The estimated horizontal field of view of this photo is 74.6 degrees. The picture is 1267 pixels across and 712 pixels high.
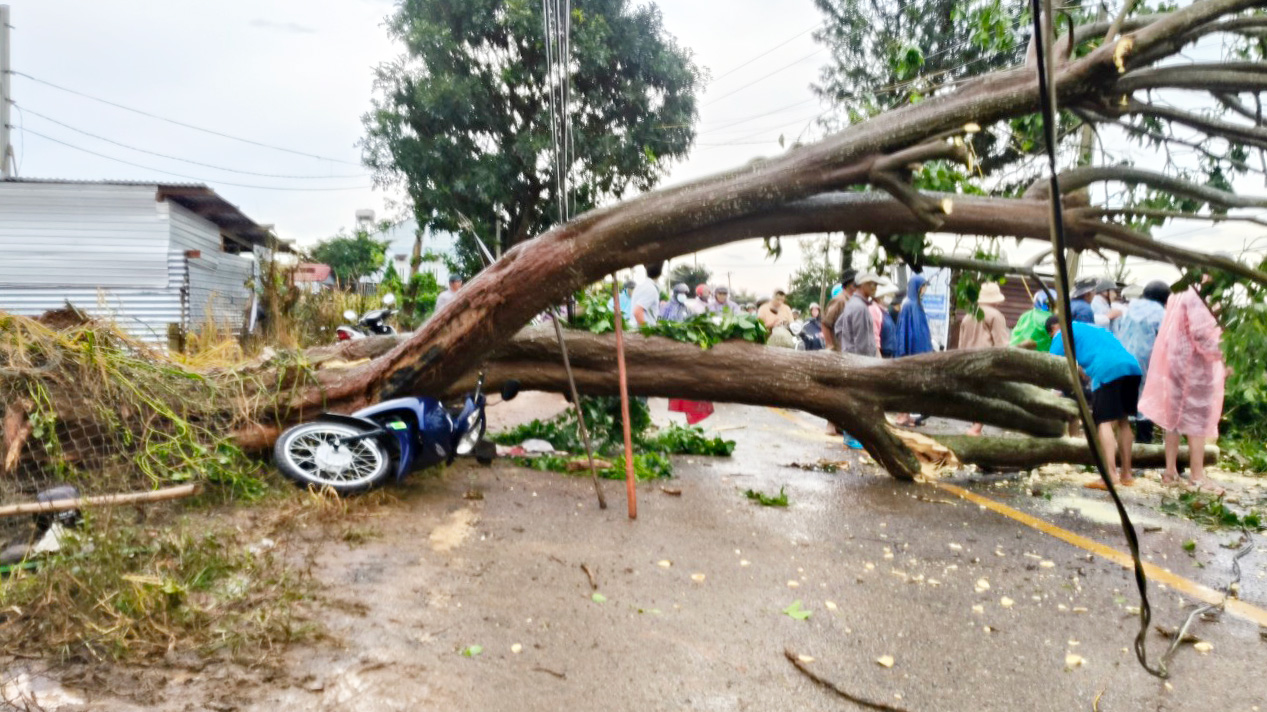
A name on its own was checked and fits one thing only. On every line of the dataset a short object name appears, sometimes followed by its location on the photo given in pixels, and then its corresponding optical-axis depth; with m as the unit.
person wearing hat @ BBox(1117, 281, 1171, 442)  8.84
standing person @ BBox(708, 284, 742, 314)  15.97
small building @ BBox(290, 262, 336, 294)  15.90
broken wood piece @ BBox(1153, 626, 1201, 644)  3.80
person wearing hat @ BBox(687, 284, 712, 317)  15.53
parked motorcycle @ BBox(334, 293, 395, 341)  8.91
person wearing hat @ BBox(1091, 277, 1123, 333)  10.05
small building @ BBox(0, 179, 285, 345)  17.33
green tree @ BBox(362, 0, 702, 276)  21.91
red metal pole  5.81
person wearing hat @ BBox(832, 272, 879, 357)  10.00
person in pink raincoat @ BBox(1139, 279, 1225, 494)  7.06
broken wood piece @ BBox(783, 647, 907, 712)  3.12
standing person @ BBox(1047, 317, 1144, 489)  7.30
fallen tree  5.21
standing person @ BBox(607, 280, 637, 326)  12.58
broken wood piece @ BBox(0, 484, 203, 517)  3.96
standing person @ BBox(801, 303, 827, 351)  14.74
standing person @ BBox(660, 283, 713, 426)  8.34
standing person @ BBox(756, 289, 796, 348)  13.43
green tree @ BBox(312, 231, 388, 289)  42.50
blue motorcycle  5.66
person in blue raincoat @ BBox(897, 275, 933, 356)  10.66
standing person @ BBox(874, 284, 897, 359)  10.94
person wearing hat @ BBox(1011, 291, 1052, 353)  9.21
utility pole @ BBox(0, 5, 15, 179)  16.80
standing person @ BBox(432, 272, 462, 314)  11.71
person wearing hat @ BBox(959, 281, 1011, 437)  10.58
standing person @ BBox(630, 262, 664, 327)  11.25
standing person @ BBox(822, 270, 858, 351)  10.85
